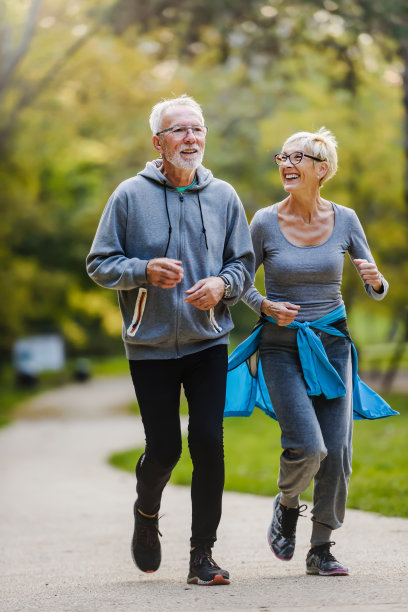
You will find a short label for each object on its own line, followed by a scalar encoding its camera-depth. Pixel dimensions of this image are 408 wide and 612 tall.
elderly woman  8.94
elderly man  8.67
